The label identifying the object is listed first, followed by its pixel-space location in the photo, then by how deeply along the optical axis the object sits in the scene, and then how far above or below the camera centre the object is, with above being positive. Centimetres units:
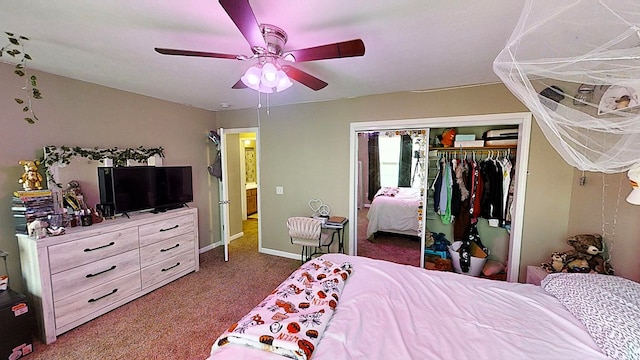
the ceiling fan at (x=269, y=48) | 106 +63
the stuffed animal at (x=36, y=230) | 196 -55
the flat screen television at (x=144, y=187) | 261 -31
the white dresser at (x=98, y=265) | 198 -99
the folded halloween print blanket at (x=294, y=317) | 111 -82
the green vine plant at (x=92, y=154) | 227 +6
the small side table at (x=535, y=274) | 218 -102
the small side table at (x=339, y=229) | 321 -91
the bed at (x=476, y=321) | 111 -85
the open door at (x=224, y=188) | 340 -38
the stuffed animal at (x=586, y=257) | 190 -77
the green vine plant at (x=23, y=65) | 164 +77
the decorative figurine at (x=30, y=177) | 208 -14
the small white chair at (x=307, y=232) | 310 -91
